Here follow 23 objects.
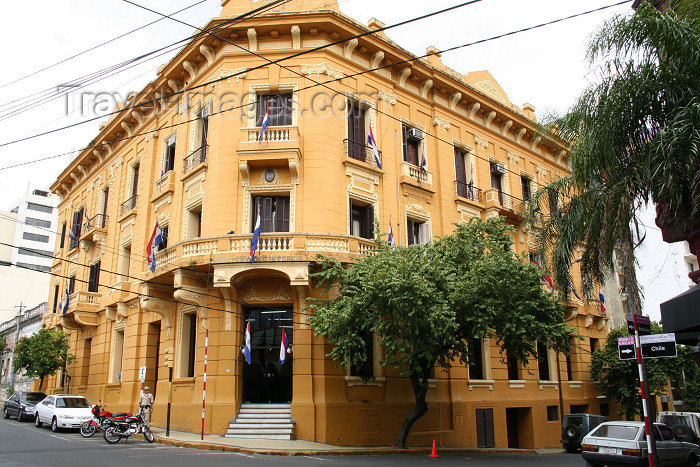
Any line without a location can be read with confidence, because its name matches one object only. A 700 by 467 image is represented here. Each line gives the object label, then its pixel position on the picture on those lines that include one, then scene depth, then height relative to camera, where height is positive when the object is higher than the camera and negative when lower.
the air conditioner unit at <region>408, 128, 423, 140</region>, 24.17 +9.78
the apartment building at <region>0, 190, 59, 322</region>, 68.50 +18.60
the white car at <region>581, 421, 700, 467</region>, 13.58 -2.05
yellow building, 18.91 +5.97
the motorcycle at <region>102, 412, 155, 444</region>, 17.27 -1.79
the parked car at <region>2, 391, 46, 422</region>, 26.19 -1.55
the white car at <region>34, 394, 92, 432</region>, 21.19 -1.54
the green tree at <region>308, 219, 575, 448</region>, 15.45 +1.68
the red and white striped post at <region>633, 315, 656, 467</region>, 10.01 -0.36
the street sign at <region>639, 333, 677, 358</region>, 9.82 +0.31
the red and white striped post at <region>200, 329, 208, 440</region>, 17.41 -0.16
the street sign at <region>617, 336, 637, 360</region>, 10.63 +0.29
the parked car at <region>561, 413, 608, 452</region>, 23.64 -2.59
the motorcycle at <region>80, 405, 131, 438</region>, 19.39 -1.82
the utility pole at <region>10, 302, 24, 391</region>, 46.32 +0.05
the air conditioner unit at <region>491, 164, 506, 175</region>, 27.72 +9.48
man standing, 20.25 -1.21
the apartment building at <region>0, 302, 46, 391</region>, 45.41 +3.36
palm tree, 10.51 +4.60
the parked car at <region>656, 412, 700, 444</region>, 20.44 -2.22
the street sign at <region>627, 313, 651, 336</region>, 10.52 +0.72
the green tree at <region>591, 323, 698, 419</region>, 27.65 -0.46
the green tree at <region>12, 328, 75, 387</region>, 28.44 +0.87
